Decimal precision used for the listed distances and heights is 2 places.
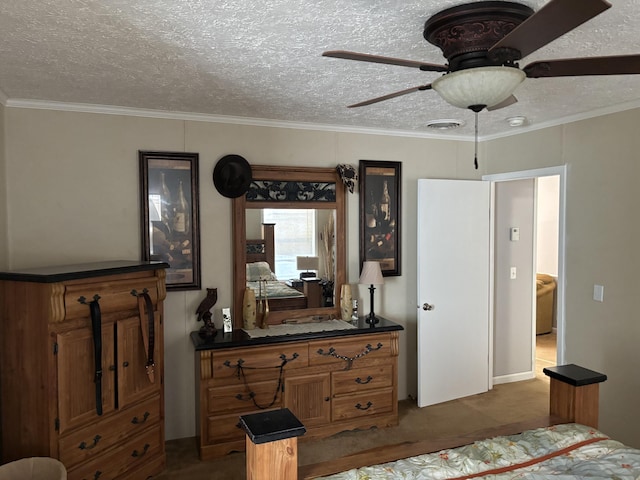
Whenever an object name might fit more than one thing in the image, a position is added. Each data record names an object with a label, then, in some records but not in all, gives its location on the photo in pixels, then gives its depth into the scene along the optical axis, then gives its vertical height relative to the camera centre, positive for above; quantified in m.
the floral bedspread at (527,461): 1.73 -0.89
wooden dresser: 3.24 -1.09
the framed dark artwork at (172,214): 3.41 +0.13
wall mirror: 3.70 -0.08
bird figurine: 3.40 -0.60
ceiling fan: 1.58 +0.59
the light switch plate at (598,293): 3.36 -0.44
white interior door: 4.14 -0.51
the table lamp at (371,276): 3.82 -0.36
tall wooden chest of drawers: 2.41 -0.73
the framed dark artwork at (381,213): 4.09 +0.16
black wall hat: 3.58 +0.43
